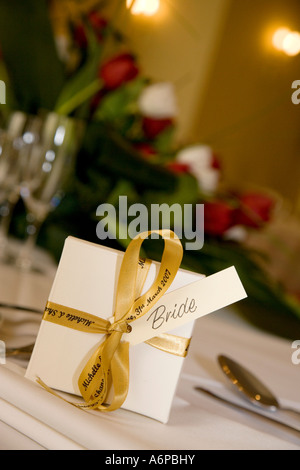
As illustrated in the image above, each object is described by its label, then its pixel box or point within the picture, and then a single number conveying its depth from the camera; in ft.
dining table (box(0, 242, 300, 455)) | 1.41
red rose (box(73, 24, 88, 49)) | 4.07
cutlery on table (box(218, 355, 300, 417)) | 2.05
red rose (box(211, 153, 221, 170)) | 4.06
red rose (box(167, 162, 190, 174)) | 3.85
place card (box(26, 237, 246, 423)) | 1.61
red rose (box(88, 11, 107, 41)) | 4.04
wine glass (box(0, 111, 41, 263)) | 2.97
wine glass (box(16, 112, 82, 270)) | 3.19
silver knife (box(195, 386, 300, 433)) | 1.91
